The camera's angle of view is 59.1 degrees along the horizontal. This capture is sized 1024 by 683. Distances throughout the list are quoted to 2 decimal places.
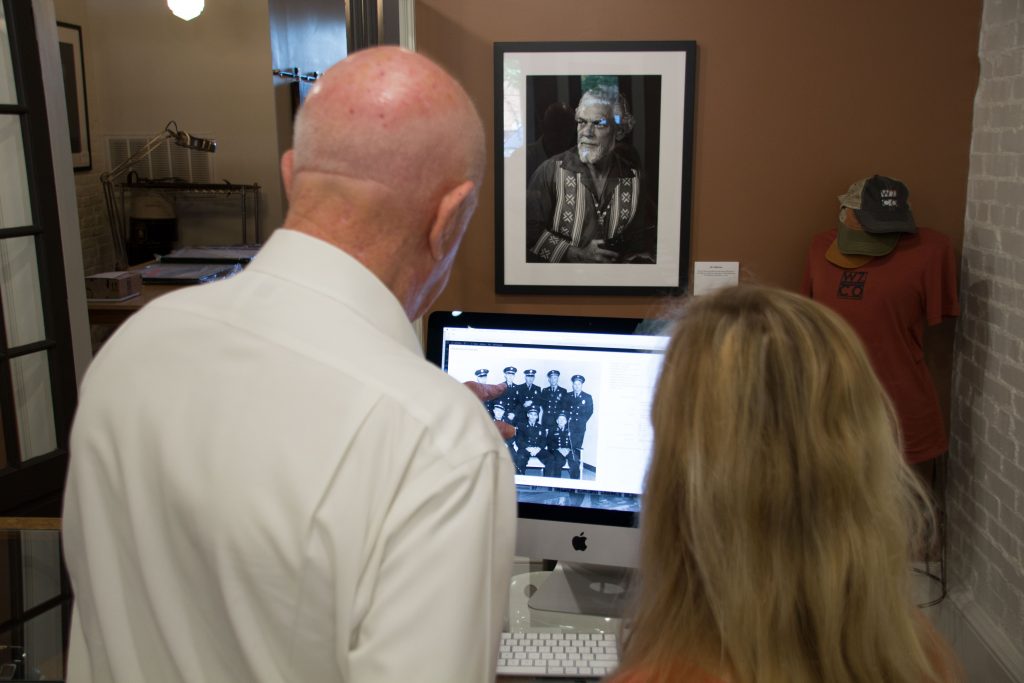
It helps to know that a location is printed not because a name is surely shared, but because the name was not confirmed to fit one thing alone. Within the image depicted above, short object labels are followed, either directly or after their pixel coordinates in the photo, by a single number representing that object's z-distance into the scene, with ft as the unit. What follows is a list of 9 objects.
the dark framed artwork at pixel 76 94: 20.51
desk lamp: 19.04
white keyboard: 4.59
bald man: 2.69
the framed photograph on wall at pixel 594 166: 9.75
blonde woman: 2.66
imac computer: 5.03
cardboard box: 13.32
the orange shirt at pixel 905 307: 9.26
